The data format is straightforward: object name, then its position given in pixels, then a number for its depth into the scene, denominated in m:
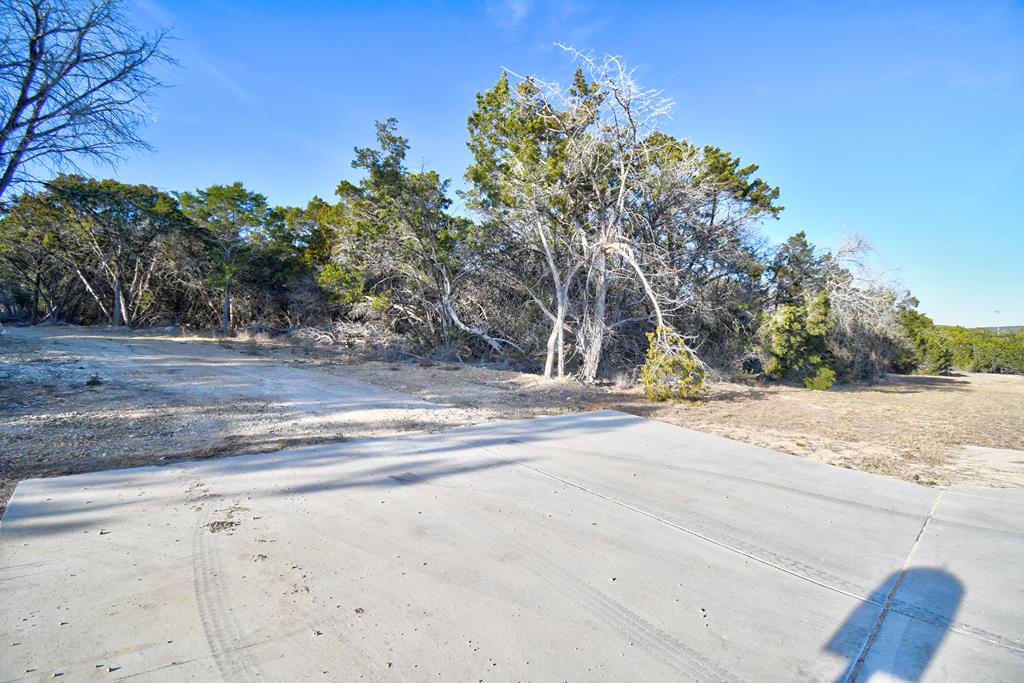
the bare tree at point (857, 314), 13.84
